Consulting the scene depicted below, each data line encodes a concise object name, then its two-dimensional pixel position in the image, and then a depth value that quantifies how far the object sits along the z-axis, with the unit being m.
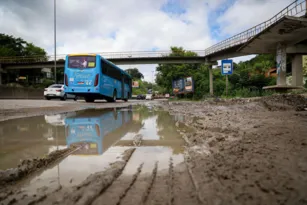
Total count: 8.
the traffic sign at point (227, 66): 16.60
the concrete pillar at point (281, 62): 15.84
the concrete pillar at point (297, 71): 18.67
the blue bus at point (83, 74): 13.12
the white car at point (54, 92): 17.58
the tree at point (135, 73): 108.94
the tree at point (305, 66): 25.14
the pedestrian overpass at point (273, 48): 12.87
